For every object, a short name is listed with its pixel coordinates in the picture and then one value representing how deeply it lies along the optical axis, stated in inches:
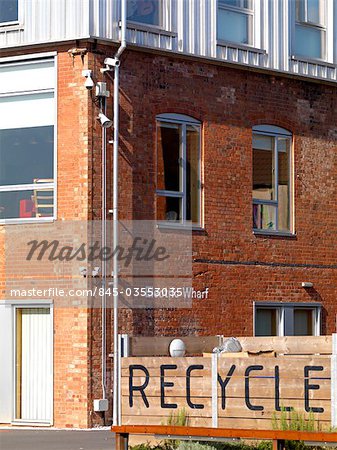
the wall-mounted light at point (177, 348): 772.4
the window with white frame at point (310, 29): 997.8
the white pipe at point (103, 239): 837.2
